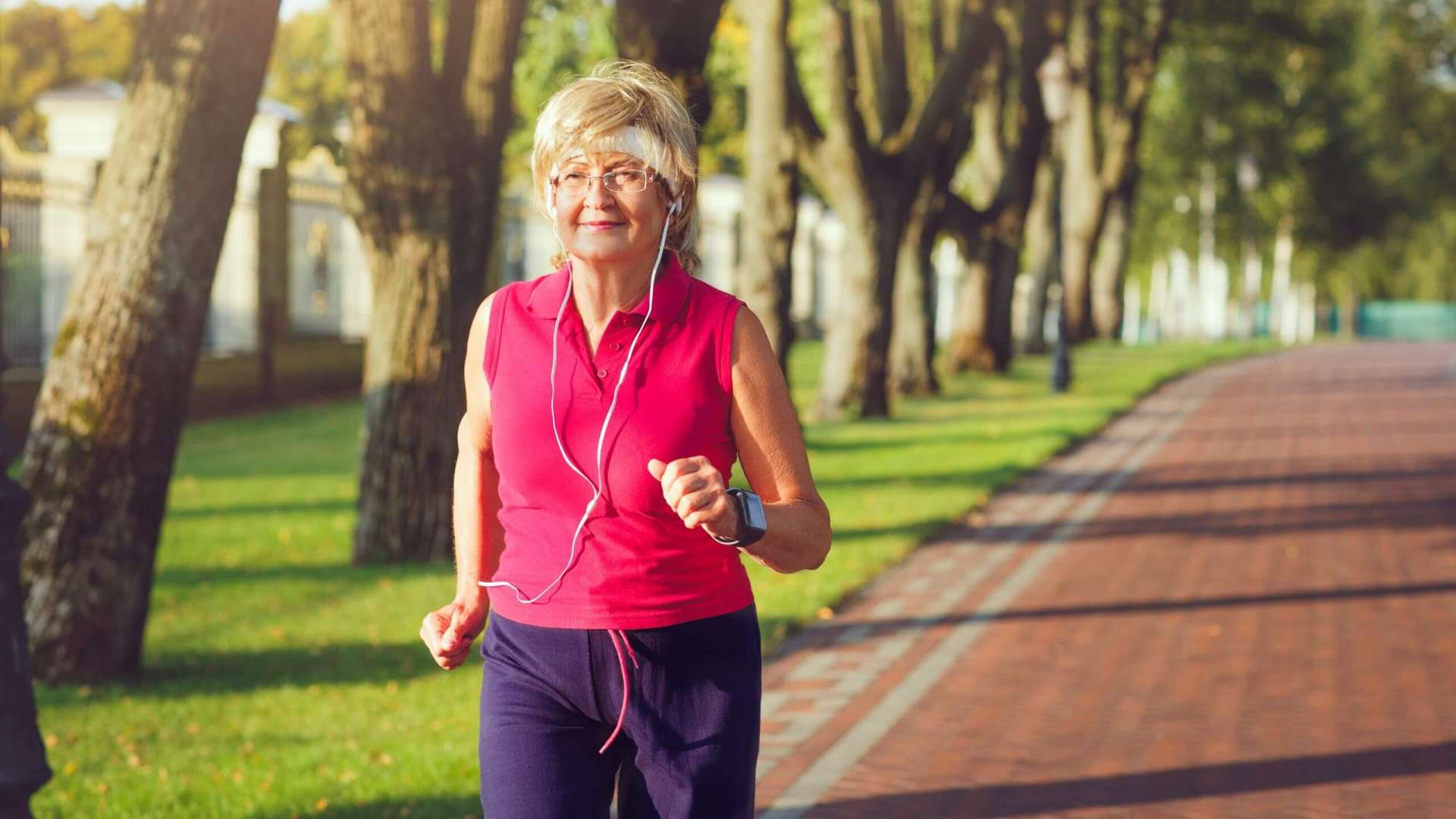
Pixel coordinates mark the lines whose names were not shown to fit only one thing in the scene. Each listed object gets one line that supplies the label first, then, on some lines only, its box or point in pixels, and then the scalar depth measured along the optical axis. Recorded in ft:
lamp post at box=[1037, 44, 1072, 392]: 85.92
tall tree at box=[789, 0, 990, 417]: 69.31
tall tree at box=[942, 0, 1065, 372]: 93.97
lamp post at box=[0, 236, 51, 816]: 14.71
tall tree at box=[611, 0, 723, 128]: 42.52
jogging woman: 10.07
